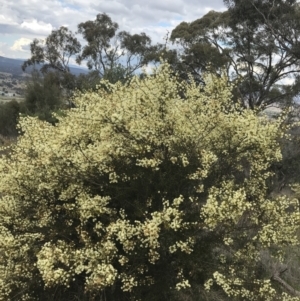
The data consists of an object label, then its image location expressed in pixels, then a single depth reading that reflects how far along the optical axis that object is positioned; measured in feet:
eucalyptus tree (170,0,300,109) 49.62
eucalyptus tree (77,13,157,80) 107.45
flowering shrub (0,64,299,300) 16.84
